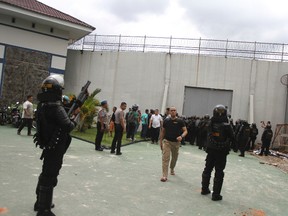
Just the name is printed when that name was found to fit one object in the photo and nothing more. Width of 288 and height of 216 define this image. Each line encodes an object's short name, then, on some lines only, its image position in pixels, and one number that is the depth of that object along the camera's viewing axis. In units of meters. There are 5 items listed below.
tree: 15.20
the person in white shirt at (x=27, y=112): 12.07
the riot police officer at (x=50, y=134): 3.94
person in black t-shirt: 7.06
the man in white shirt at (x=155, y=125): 14.70
